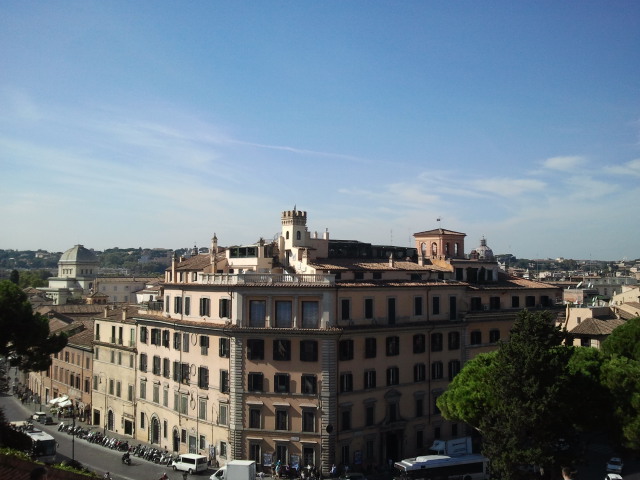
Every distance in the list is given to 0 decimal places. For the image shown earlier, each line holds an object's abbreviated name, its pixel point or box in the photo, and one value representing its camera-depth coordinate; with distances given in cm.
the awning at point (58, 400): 7644
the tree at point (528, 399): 4009
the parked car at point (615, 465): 5072
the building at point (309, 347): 5144
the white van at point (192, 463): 5219
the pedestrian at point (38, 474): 1653
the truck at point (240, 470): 4559
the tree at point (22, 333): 5466
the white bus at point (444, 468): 4797
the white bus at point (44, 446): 5169
